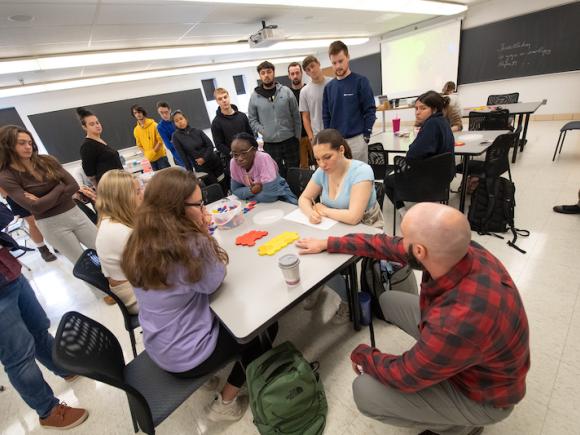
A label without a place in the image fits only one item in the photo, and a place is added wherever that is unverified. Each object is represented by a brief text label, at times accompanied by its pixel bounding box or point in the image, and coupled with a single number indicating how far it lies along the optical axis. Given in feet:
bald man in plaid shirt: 2.60
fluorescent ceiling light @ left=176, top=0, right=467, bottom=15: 11.85
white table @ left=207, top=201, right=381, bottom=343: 3.48
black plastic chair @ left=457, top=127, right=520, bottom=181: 8.29
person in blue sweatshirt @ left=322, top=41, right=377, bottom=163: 8.96
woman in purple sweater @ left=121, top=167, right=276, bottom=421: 3.42
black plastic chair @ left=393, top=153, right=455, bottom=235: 7.83
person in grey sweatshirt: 10.85
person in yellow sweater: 15.81
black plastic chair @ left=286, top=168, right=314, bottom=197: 7.80
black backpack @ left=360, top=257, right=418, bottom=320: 5.55
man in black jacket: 11.69
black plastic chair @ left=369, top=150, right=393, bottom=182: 10.89
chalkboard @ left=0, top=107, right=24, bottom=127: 20.20
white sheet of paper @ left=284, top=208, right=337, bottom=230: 5.24
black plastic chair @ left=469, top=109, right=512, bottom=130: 12.85
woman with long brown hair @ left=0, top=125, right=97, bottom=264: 6.41
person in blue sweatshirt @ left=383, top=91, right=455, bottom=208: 7.60
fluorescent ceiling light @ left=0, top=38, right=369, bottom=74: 13.83
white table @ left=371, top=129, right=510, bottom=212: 8.93
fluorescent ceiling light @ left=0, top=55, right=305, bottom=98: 18.99
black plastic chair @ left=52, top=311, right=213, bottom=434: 3.07
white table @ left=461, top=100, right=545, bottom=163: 13.39
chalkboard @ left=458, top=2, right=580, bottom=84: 18.01
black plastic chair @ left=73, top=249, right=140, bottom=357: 4.82
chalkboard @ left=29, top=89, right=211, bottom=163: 21.83
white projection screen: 23.17
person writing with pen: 5.30
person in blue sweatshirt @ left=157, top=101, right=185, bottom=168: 14.69
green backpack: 3.91
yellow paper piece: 4.74
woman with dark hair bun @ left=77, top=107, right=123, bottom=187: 9.25
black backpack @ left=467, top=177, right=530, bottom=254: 8.13
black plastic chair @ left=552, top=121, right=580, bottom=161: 12.54
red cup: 13.15
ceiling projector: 14.65
